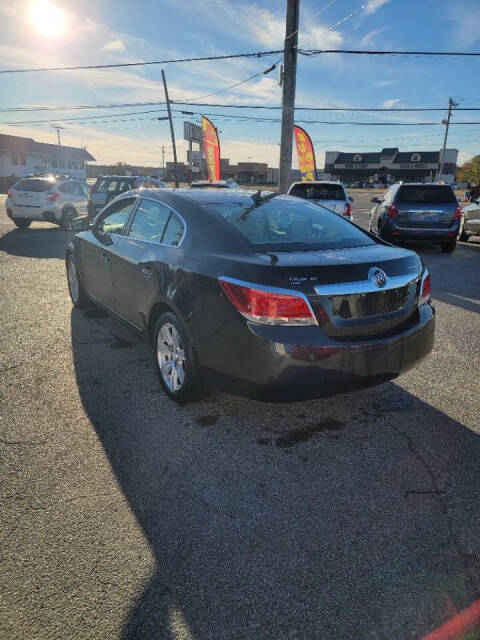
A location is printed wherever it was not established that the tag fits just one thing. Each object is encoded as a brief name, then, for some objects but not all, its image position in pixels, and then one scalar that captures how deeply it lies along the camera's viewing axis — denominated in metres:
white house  58.31
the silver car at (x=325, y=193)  11.71
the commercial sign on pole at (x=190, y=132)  41.52
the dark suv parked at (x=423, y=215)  11.01
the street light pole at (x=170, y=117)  36.16
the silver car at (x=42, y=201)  14.06
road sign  61.03
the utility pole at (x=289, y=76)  13.75
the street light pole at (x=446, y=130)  59.33
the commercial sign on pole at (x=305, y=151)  21.77
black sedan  2.61
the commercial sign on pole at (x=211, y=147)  24.89
